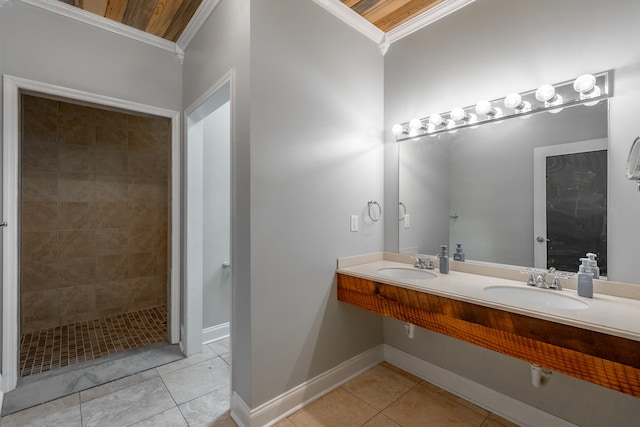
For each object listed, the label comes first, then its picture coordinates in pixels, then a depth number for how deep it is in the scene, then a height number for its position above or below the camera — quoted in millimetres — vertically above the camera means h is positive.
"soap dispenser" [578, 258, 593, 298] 1372 -331
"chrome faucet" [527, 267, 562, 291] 1493 -373
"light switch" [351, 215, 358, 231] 2125 -71
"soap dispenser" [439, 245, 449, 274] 1892 -330
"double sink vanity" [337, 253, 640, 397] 1029 -459
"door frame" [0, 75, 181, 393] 1795 +4
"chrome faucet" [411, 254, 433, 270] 2022 -360
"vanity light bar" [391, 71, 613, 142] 1416 +630
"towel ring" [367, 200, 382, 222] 2253 +41
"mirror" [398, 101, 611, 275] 1588 +206
